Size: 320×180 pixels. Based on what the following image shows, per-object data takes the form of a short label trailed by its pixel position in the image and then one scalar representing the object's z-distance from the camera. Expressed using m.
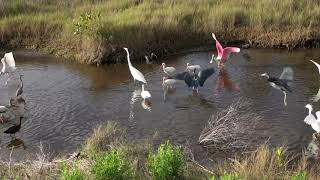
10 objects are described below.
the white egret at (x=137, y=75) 8.69
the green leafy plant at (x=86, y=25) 10.68
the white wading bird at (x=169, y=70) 9.26
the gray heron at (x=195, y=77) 8.58
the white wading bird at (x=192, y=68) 9.20
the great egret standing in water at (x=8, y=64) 9.28
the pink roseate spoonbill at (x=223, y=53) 9.94
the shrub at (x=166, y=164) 5.01
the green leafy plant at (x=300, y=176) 4.58
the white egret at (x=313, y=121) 6.80
